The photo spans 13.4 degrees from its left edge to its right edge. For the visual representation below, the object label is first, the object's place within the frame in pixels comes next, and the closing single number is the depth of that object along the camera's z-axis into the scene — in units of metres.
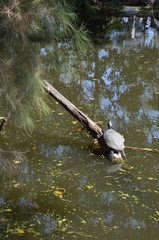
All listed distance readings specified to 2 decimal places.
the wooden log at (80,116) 5.42
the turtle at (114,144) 5.11
